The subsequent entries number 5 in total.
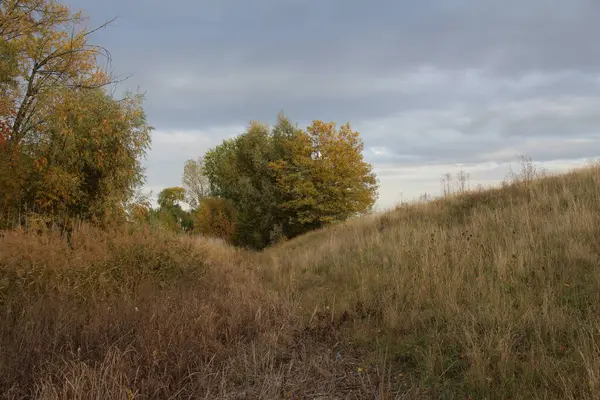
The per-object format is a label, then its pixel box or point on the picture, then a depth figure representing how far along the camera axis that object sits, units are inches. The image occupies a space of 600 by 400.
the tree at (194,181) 2098.9
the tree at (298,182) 1105.4
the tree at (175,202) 1786.2
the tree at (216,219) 1374.3
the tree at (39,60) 529.0
